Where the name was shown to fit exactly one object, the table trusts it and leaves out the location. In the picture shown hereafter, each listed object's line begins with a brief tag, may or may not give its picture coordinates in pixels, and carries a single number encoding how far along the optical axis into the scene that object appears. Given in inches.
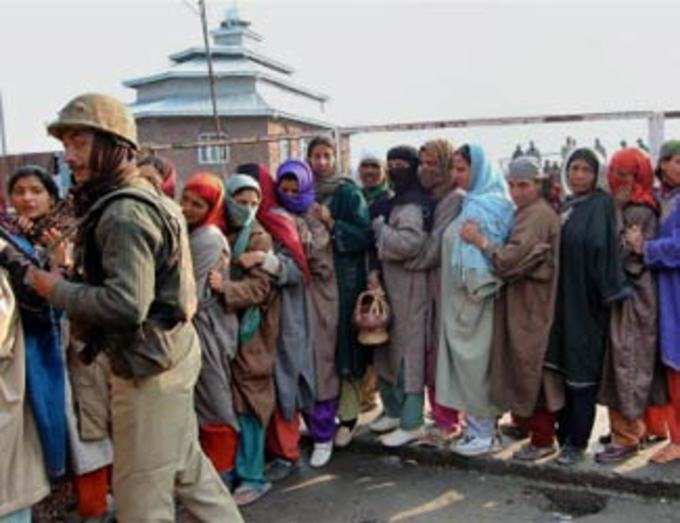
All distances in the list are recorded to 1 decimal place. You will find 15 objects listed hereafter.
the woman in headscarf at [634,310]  166.1
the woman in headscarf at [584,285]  163.6
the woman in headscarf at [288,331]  175.3
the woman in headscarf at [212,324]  159.3
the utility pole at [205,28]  794.2
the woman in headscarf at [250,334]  166.2
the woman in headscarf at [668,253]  161.5
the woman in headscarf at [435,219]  179.9
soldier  100.4
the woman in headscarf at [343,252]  182.7
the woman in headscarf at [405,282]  180.2
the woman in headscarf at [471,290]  171.6
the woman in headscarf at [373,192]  188.1
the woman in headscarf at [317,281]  178.1
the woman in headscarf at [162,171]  171.3
